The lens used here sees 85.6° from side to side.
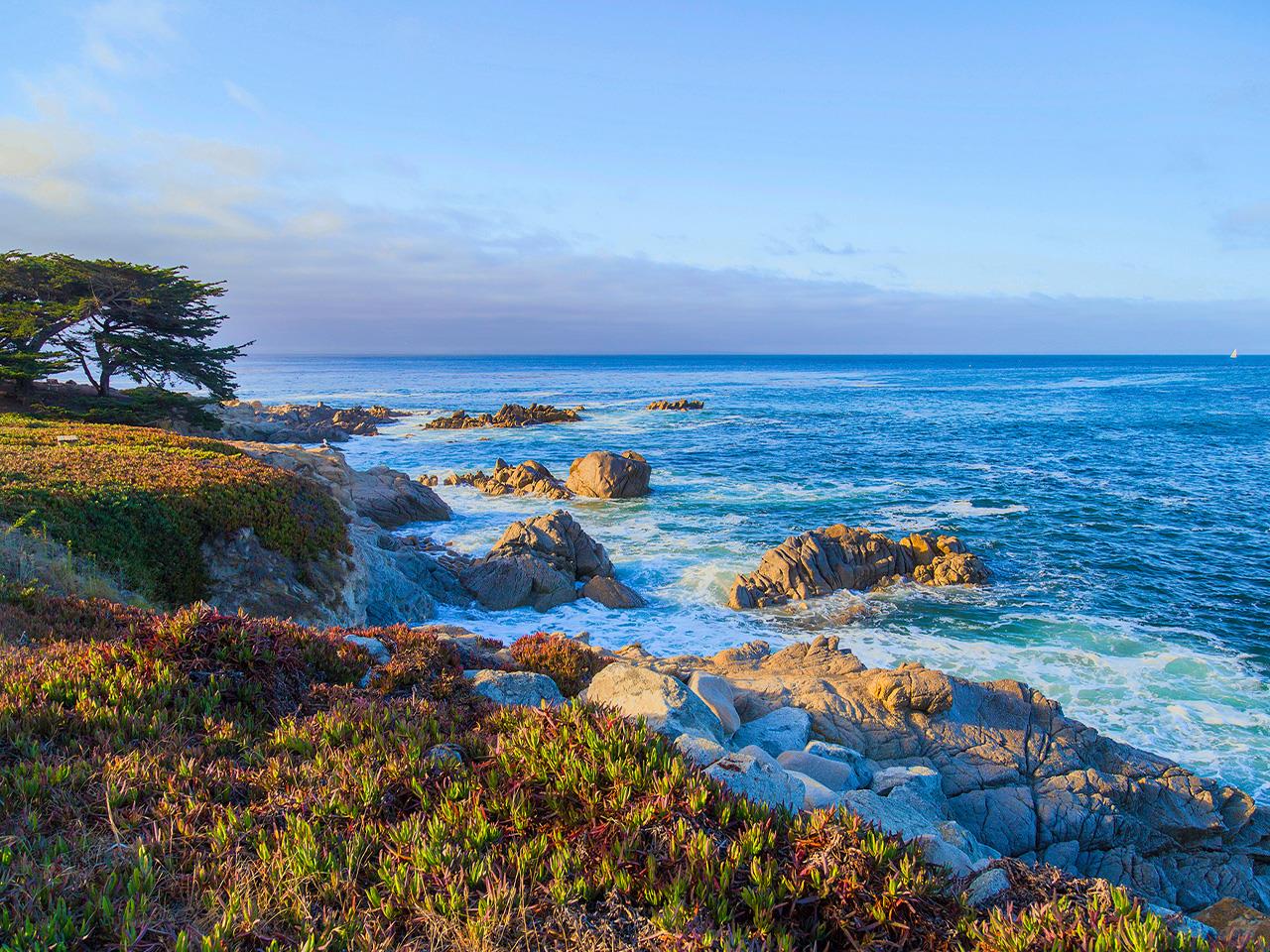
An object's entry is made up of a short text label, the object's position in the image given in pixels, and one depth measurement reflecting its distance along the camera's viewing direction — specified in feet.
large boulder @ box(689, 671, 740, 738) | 29.35
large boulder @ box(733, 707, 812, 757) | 30.42
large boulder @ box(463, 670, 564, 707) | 24.75
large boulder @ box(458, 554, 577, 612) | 66.90
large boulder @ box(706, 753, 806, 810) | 16.37
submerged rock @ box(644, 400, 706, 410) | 277.07
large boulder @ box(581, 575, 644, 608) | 68.69
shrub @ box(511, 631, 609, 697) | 32.71
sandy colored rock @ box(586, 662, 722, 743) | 23.36
